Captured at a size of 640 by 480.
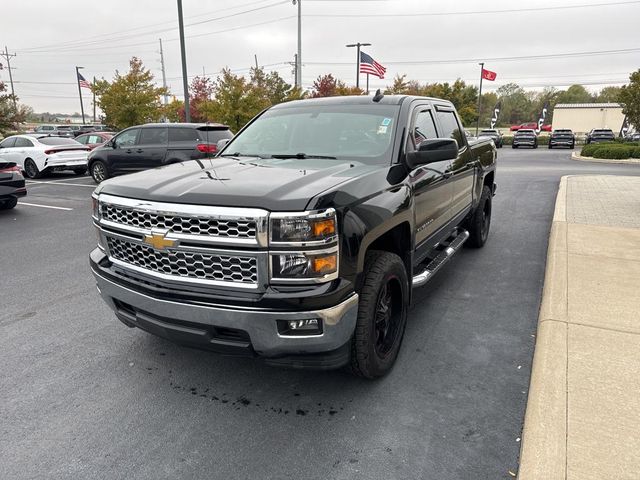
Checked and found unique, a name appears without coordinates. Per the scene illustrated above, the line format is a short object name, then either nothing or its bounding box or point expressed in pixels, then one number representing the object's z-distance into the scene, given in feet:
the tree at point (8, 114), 71.00
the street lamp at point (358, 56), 107.76
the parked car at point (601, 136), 119.96
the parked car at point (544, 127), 231.05
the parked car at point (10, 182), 30.96
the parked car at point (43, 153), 49.75
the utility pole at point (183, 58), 59.85
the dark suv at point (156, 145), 41.37
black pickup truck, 8.25
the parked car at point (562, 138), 117.50
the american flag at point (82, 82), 130.22
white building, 226.58
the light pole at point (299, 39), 91.07
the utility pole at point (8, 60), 215.92
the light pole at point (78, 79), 161.79
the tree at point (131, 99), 76.74
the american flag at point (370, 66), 95.50
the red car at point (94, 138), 66.88
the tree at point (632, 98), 79.87
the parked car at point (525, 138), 117.39
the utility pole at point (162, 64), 223.43
